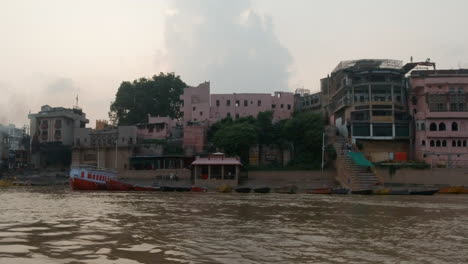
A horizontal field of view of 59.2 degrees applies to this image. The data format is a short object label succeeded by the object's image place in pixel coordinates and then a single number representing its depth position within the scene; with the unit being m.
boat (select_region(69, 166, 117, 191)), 41.00
